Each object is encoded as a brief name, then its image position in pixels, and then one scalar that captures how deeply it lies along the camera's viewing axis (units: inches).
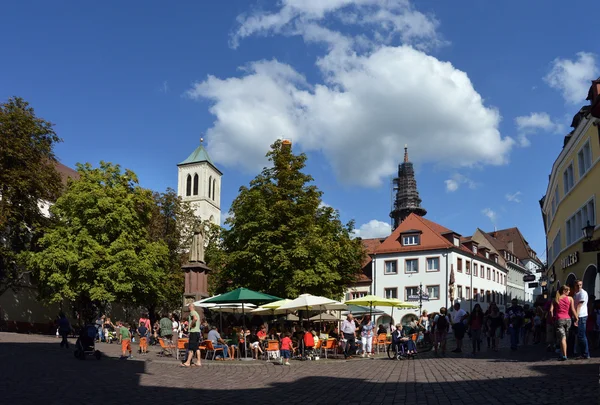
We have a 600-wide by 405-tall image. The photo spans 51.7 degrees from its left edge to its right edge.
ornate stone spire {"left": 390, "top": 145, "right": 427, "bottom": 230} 4830.2
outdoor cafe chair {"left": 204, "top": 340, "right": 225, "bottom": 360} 798.5
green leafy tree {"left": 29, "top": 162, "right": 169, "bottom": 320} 1419.8
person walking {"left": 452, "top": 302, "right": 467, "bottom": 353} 795.4
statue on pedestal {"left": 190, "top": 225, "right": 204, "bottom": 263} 1165.7
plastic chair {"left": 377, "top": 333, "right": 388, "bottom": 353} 984.9
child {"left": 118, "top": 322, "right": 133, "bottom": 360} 788.6
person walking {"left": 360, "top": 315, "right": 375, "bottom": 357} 932.0
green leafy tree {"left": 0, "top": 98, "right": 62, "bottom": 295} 1362.0
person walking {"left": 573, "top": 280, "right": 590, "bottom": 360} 549.3
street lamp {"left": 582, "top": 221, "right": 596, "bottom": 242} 841.5
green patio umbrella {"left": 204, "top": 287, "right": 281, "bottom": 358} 831.1
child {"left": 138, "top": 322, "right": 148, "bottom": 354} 924.2
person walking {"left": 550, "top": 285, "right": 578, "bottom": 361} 549.0
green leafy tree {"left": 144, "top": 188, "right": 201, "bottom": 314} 1881.2
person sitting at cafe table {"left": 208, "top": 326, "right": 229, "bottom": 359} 815.1
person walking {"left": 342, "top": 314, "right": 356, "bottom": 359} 887.5
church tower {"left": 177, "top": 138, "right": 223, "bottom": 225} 4018.2
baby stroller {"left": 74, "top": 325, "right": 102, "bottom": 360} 729.6
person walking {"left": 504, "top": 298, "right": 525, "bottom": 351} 830.5
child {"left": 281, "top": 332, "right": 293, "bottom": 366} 751.7
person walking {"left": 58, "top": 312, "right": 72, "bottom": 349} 887.1
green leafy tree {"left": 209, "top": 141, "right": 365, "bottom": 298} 1362.0
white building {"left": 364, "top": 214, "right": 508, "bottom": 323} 2346.2
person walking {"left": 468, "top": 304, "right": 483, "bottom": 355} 785.1
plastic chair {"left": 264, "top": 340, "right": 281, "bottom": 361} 797.9
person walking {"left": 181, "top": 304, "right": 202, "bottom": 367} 641.6
